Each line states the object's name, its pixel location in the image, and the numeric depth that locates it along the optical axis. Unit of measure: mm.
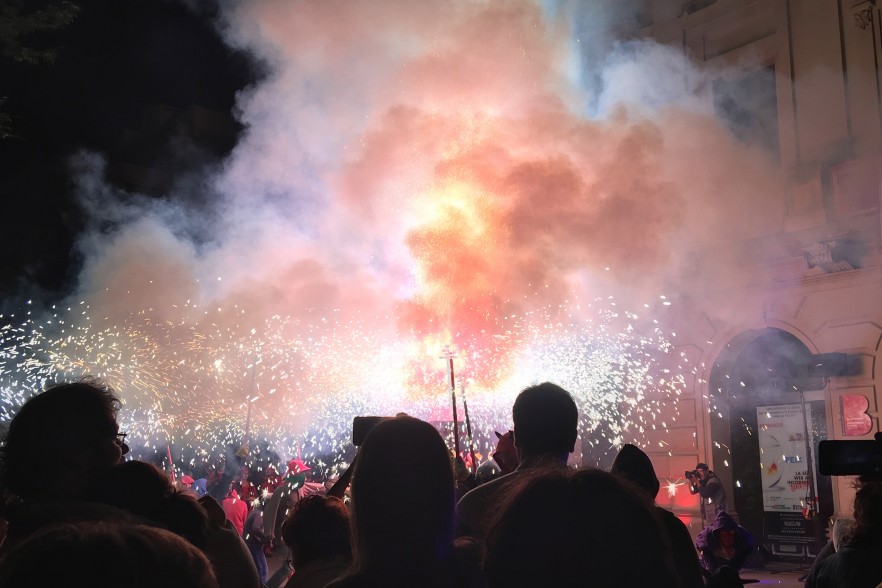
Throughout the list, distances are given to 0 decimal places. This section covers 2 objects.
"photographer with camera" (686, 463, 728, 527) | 11203
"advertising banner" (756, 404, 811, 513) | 12102
